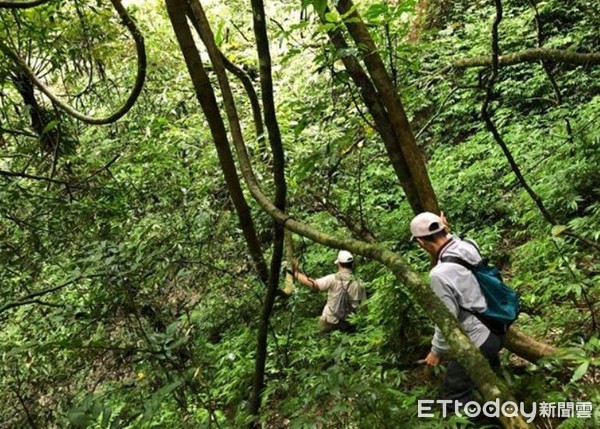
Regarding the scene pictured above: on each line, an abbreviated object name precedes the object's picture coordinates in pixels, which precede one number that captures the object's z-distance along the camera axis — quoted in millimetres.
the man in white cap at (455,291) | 2840
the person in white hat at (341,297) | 5250
